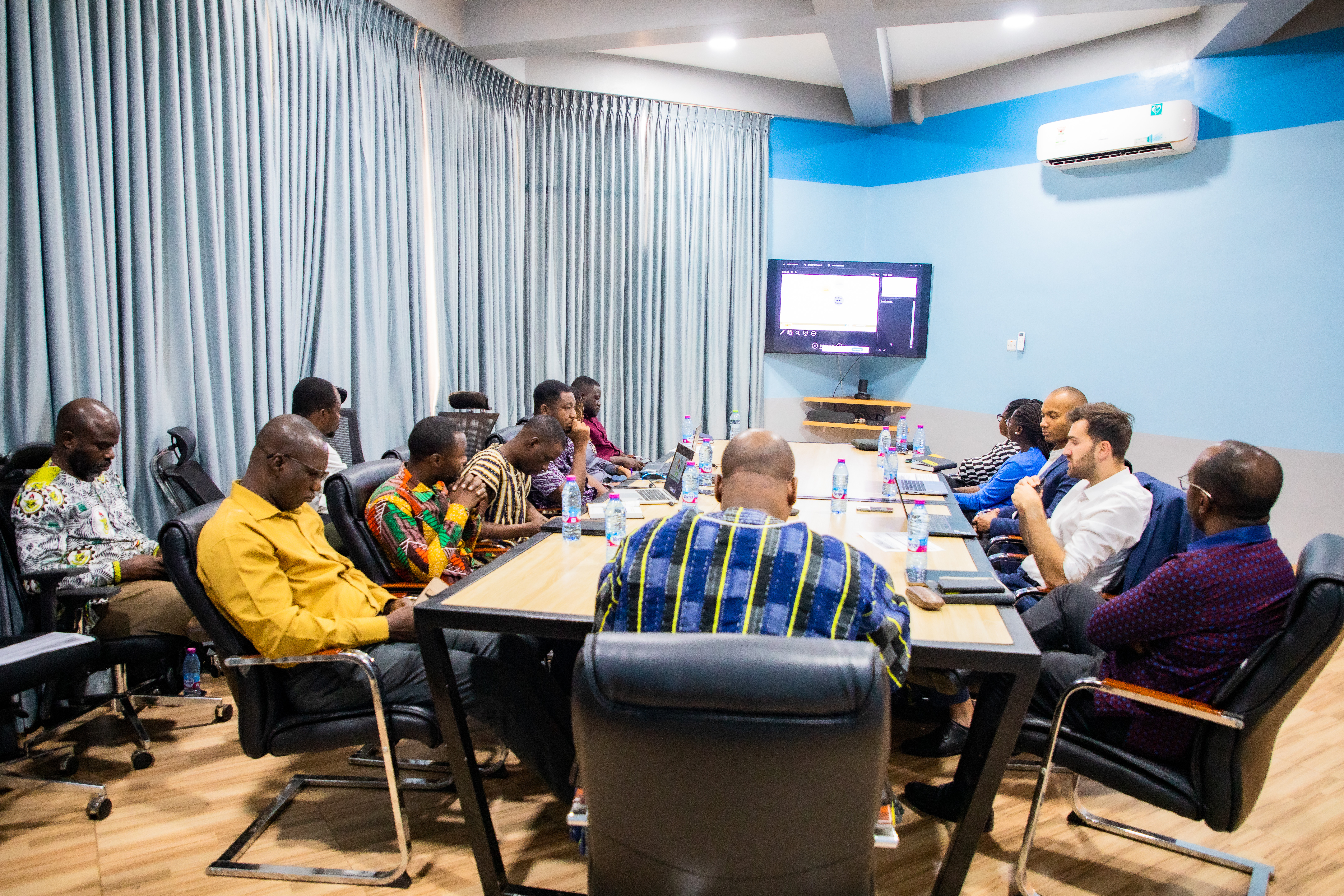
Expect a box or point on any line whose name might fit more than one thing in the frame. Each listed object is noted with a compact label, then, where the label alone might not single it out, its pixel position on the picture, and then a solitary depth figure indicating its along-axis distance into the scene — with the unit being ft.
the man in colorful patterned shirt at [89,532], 8.63
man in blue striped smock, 4.30
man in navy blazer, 10.81
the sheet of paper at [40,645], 7.12
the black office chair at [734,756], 3.41
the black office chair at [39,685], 7.07
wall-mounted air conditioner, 16.15
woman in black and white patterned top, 14.33
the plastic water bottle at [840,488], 10.41
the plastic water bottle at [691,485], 10.48
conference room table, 5.64
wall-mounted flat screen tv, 22.11
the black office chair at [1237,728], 5.39
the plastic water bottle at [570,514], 8.47
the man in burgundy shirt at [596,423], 16.40
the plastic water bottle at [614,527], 8.29
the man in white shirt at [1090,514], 8.70
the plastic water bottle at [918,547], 7.14
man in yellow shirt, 6.29
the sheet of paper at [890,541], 8.39
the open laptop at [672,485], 10.53
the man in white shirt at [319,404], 11.74
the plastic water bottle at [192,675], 10.25
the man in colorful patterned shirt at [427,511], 8.34
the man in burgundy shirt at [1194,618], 5.90
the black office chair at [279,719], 6.24
